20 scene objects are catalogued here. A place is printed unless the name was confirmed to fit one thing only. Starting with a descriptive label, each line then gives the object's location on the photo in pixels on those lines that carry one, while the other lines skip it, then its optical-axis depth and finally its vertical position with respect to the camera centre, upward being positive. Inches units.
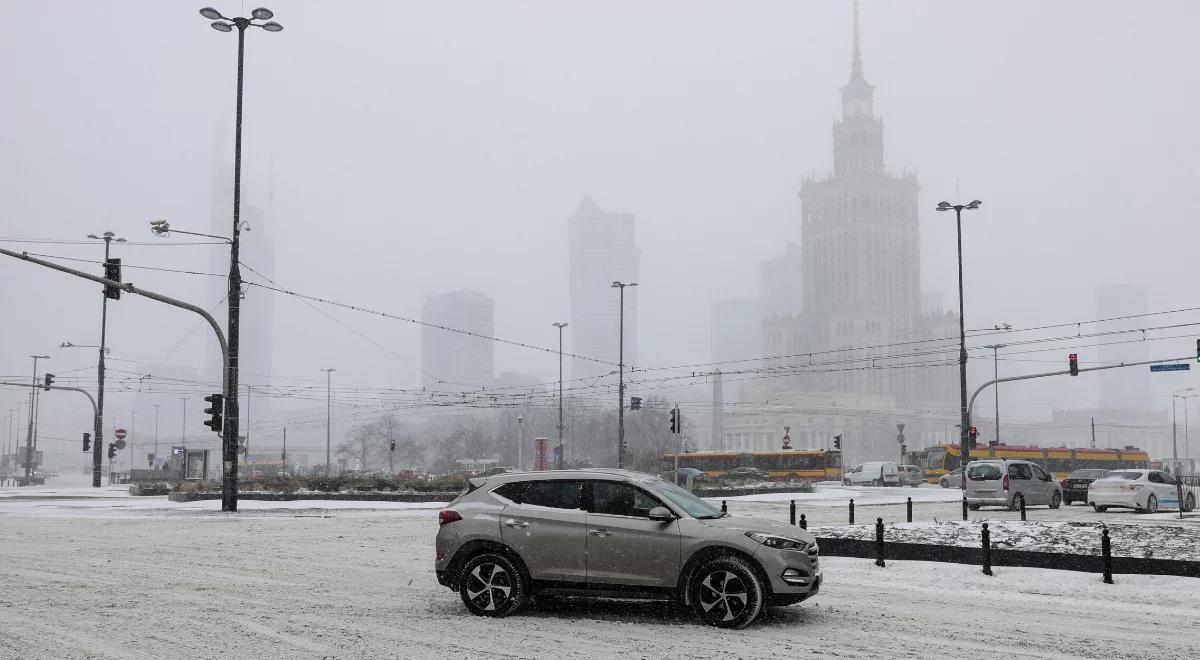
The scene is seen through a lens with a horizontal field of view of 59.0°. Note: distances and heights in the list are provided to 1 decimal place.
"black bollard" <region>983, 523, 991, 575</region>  578.8 -64.2
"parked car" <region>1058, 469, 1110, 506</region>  1428.4 -67.3
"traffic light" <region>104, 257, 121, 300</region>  1111.0 +167.6
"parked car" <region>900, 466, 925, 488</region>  2770.7 -102.6
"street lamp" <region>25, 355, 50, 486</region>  3135.3 -34.1
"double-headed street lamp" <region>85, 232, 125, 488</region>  2076.8 +34.5
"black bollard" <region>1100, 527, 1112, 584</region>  542.3 -61.6
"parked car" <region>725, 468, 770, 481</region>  2554.1 -95.5
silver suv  400.8 -43.6
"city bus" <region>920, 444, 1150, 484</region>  2529.5 -46.9
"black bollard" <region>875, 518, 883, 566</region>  631.2 -63.5
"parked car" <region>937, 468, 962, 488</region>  2331.4 -95.0
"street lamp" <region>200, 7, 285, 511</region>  1172.5 +89.7
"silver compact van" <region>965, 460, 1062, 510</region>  1195.3 -54.3
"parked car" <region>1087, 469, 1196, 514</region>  1160.2 -59.5
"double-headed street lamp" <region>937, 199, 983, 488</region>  1704.0 +109.4
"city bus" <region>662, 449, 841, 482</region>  2694.4 -71.5
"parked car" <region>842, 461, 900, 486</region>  2758.4 -101.4
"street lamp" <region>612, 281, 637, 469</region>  1970.2 -16.9
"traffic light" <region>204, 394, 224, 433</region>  1178.0 +26.4
